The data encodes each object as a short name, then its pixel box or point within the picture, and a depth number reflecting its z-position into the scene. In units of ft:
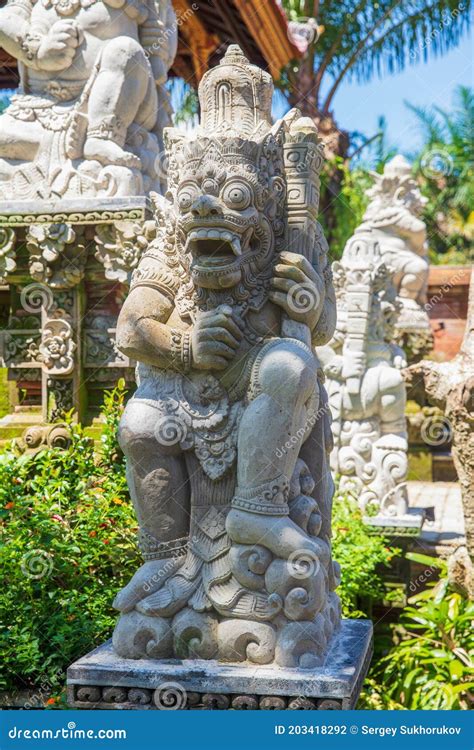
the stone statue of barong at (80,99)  22.02
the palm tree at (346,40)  56.44
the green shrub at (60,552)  13.84
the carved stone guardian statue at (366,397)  24.45
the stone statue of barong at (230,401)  10.57
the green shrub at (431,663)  18.72
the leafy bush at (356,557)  19.38
